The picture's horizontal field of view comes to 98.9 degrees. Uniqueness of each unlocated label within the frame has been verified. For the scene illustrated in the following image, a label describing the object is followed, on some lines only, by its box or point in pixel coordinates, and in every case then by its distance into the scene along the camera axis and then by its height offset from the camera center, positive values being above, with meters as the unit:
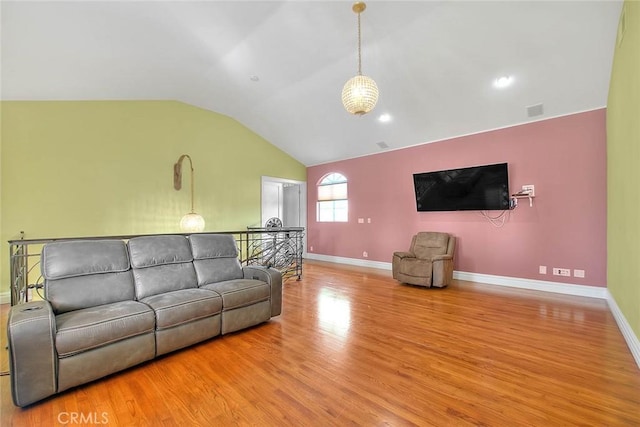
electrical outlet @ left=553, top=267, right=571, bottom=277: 4.28 -0.95
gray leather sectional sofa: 1.81 -0.79
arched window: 7.45 +0.40
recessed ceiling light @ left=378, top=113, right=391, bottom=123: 5.25 +1.86
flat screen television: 4.74 +0.45
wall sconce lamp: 5.46 -0.07
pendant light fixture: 2.81 +1.24
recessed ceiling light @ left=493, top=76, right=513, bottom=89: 3.87 +1.88
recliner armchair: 4.64 -0.85
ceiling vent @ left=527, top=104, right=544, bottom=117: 4.24 +1.61
